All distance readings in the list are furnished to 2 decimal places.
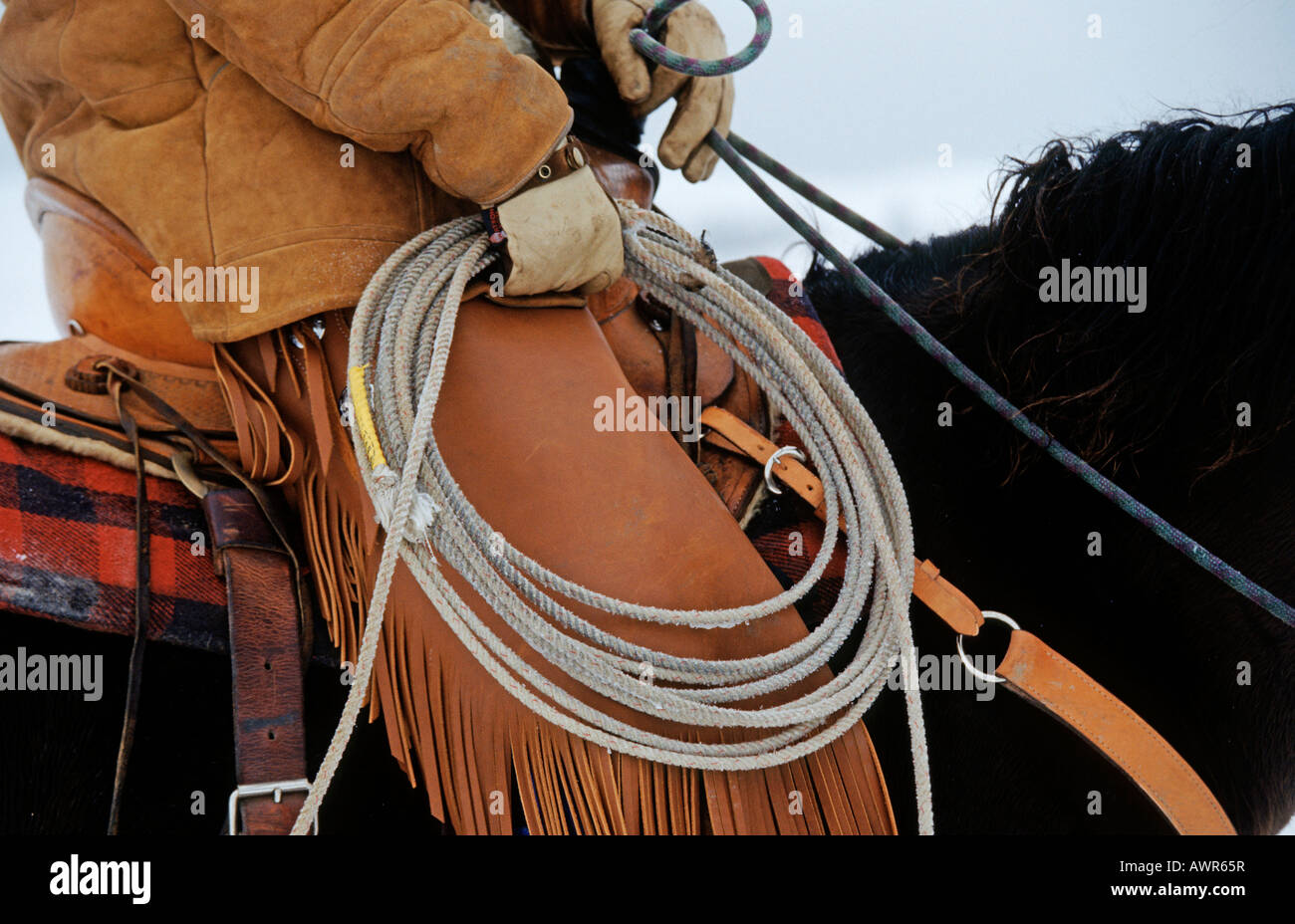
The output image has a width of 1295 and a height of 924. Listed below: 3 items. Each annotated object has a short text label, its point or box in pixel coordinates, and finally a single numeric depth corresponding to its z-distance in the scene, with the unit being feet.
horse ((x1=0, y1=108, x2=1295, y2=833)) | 4.32
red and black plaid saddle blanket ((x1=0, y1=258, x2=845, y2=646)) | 4.10
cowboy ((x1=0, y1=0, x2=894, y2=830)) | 3.96
